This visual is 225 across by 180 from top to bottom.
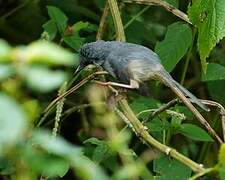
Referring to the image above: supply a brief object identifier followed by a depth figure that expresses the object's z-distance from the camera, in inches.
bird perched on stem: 182.7
